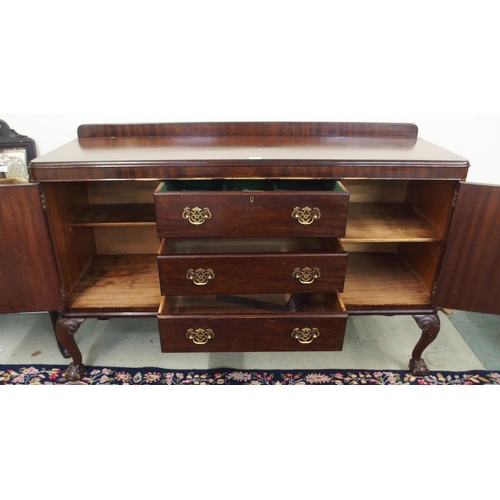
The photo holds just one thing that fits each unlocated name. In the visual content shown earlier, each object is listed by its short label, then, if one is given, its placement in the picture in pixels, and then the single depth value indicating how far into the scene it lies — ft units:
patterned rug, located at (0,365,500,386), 3.56
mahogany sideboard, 2.71
